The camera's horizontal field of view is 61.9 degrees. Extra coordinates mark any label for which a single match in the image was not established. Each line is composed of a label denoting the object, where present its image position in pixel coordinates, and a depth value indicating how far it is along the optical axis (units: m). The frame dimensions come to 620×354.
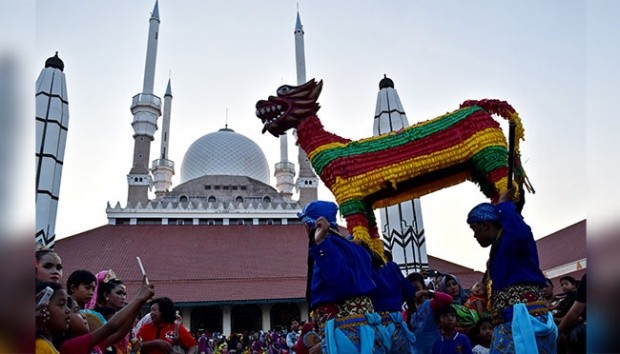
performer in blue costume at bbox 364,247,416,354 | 3.76
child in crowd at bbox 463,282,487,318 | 3.85
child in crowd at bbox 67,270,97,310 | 3.47
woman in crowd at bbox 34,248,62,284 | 3.17
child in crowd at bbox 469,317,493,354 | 4.24
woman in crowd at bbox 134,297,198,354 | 4.42
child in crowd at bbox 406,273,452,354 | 3.91
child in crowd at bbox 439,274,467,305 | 4.68
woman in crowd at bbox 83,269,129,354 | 3.98
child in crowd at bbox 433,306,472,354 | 3.75
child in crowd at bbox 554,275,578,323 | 4.29
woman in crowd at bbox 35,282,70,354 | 2.23
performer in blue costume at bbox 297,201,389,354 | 3.08
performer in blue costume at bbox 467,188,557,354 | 2.73
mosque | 15.52
